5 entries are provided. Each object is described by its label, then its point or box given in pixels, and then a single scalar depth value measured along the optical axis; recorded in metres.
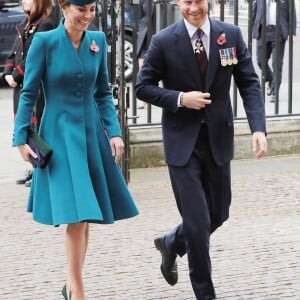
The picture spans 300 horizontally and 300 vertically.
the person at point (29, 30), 17.31
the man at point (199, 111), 11.41
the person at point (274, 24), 21.45
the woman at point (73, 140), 11.05
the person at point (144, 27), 19.85
